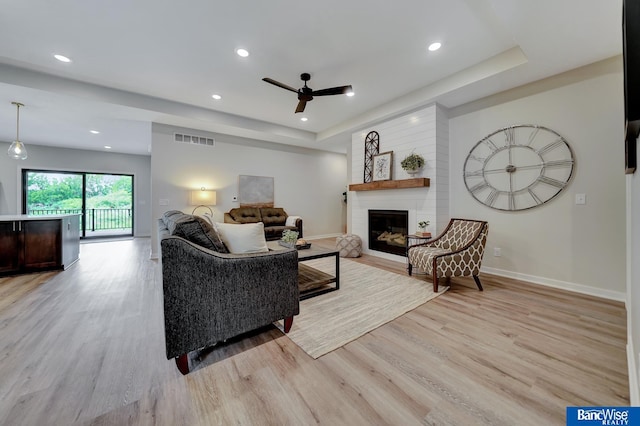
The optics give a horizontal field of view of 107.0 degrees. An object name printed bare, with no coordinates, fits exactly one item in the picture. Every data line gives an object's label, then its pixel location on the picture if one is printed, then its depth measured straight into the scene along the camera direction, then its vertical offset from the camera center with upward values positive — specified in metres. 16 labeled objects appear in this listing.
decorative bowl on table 3.01 -0.42
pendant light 3.88 +1.04
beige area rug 1.90 -0.97
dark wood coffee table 2.66 -0.82
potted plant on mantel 3.94 +0.82
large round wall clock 3.02 +0.62
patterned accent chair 2.83 -0.54
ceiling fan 3.15 +1.66
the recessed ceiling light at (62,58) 2.98 +1.97
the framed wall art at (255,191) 5.88 +0.55
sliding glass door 6.84 +0.46
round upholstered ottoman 4.68 -0.67
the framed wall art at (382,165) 4.49 +0.91
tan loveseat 5.46 -0.15
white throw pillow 2.10 -0.22
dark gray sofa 1.44 -0.53
